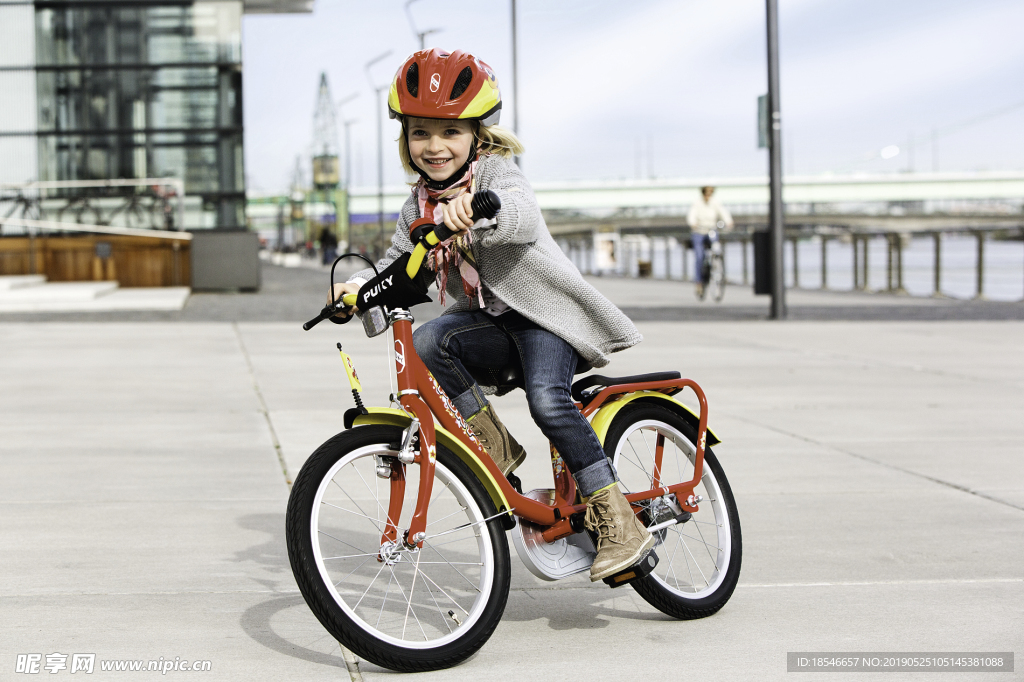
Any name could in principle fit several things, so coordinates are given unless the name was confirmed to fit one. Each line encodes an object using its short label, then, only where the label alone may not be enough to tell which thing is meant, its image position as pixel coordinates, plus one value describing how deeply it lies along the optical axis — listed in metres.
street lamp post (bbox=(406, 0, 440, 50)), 28.77
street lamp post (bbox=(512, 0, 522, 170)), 27.39
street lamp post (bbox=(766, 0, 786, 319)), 15.17
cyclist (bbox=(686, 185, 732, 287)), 19.34
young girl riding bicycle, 3.33
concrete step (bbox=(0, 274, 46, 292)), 19.67
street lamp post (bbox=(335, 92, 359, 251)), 54.21
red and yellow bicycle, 3.15
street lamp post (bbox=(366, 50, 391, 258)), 44.94
